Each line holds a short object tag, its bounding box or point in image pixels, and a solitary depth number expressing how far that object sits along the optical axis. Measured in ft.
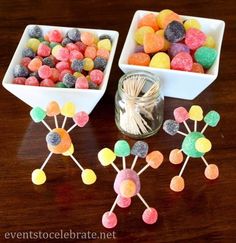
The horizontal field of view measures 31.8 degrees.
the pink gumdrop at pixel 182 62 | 2.50
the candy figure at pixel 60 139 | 2.17
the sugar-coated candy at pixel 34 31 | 2.84
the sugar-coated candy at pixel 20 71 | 2.53
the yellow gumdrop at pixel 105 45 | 2.75
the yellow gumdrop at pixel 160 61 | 2.52
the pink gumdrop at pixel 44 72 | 2.49
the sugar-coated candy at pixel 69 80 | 2.43
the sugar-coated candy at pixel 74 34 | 2.76
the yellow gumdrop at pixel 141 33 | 2.76
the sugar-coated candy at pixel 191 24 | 2.82
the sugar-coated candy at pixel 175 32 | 2.61
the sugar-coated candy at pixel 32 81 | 2.49
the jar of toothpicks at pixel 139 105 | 2.36
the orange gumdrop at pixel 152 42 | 2.60
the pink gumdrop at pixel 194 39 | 2.63
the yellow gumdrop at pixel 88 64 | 2.62
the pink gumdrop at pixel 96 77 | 2.52
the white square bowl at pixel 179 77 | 2.49
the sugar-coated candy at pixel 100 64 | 2.63
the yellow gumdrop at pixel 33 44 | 2.76
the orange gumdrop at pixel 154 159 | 2.13
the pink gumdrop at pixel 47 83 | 2.49
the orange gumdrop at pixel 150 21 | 2.85
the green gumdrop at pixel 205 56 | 2.58
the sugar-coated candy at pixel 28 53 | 2.70
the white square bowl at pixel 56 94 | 2.40
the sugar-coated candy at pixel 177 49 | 2.60
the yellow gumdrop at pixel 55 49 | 2.65
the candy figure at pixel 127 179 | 1.99
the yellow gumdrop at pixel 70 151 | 2.29
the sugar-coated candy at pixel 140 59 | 2.60
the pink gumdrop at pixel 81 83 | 2.40
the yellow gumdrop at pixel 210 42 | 2.76
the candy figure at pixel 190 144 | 2.16
